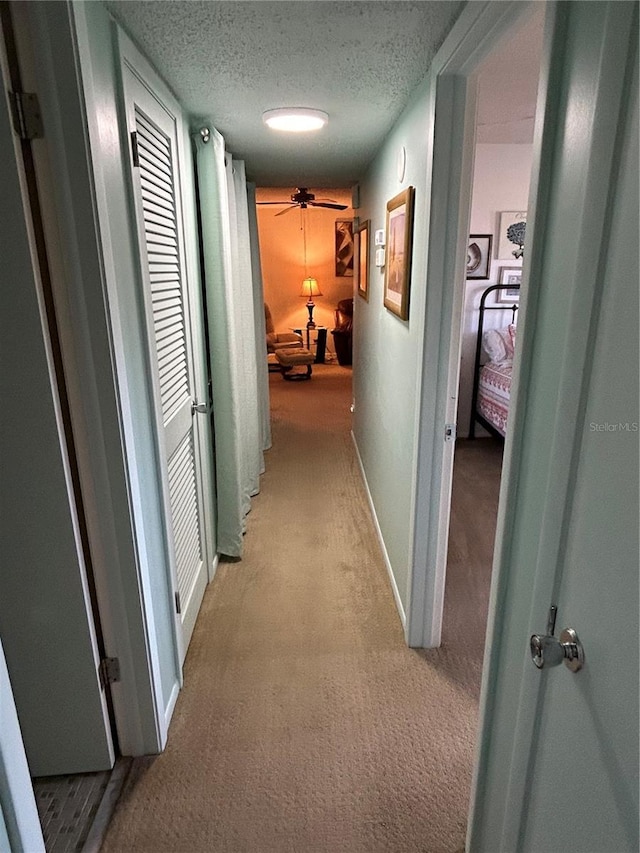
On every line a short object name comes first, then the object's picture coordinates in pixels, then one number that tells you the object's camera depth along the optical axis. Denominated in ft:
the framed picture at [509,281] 14.21
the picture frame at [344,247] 24.61
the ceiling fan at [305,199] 15.42
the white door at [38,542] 3.79
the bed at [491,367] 13.44
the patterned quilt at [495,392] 12.87
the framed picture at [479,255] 13.97
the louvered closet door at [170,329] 5.26
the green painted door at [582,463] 2.17
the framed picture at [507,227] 13.82
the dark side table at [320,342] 25.61
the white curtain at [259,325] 13.00
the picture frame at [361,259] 11.51
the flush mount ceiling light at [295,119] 6.66
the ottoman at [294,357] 21.86
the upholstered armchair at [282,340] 23.12
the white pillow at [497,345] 14.12
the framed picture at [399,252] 6.46
